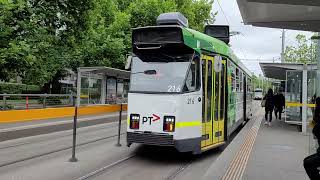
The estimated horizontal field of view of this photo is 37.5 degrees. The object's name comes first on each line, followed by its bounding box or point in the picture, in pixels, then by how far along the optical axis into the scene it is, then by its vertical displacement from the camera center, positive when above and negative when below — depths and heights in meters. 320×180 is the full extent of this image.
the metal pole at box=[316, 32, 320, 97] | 8.82 +0.39
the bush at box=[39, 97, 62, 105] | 22.88 -0.34
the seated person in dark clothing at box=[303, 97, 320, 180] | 6.43 -0.91
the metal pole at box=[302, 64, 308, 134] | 18.53 -0.27
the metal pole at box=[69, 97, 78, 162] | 10.61 -0.99
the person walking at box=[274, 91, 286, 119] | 24.12 -0.27
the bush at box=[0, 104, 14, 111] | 18.82 -0.56
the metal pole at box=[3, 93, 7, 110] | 18.80 -0.38
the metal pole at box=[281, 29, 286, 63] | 61.22 +7.01
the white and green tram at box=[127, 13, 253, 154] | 10.62 +0.14
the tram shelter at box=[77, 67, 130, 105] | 25.67 +0.53
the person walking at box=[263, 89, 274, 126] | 22.20 -0.39
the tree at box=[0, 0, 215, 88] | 16.94 +2.72
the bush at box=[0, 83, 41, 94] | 29.23 +0.33
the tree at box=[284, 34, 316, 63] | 58.08 +5.67
